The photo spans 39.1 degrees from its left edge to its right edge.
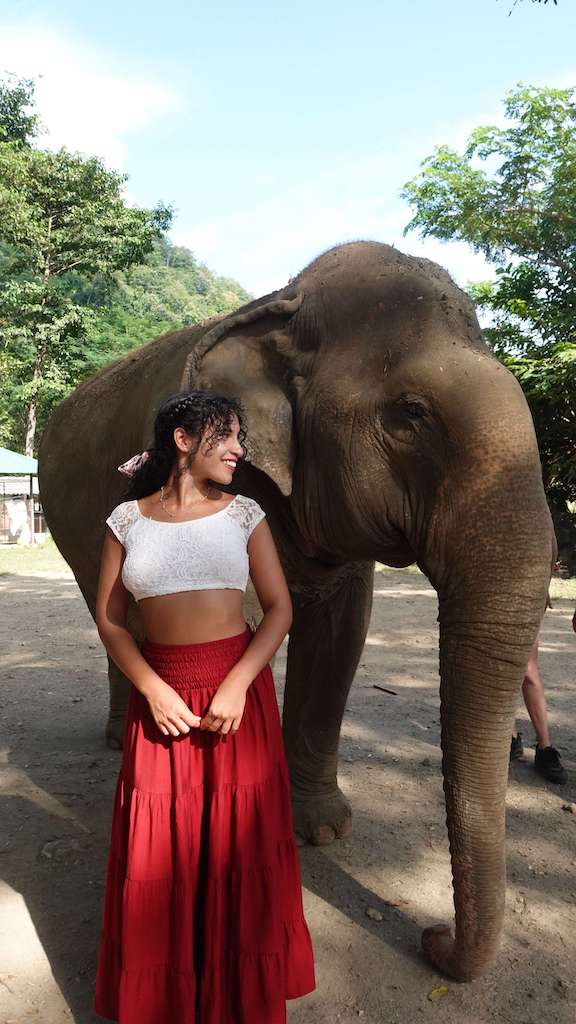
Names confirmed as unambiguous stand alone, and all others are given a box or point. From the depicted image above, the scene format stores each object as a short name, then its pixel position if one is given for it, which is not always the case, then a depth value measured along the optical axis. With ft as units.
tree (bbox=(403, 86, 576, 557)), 69.92
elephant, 7.57
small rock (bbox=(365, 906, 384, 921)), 9.94
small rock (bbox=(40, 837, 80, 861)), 11.87
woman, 7.00
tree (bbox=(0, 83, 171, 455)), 85.25
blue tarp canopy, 64.85
